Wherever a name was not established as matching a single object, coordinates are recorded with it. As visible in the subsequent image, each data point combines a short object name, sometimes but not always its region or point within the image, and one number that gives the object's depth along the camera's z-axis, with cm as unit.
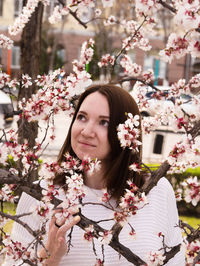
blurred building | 3041
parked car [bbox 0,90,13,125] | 1138
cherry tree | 159
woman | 220
